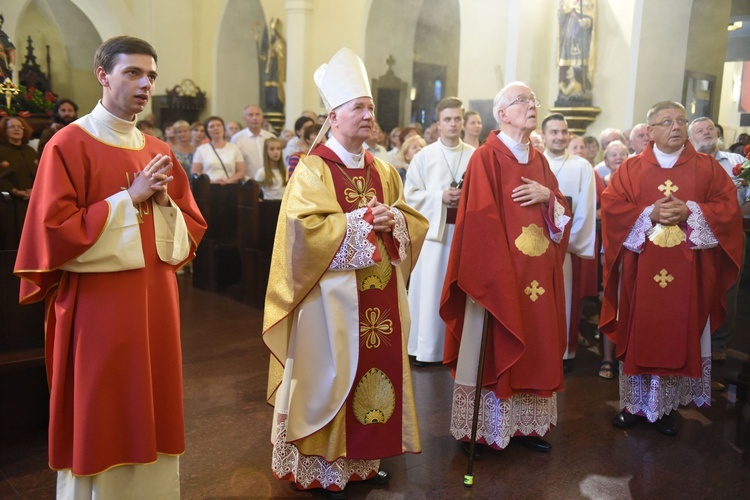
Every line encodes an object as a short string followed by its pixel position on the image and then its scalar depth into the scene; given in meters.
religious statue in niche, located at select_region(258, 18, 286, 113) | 14.48
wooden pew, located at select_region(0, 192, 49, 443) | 3.87
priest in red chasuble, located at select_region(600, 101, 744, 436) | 4.24
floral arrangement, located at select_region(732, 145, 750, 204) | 4.64
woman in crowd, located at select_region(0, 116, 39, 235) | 6.09
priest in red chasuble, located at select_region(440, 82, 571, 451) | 3.69
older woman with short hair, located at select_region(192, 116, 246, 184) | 8.98
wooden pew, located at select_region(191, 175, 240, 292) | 7.93
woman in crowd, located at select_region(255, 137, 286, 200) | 7.86
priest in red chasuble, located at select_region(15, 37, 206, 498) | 2.55
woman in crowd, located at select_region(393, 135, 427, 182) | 7.38
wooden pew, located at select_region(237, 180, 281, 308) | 7.30
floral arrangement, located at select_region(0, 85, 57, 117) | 11.01
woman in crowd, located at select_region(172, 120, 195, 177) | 9.43
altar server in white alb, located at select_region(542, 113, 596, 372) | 5.04
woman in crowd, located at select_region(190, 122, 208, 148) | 10.59
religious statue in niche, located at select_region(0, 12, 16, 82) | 5.73
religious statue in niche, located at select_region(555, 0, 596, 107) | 9.34
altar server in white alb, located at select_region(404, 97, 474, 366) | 5.54
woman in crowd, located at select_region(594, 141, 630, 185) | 6.74
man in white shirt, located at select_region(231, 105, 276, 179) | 10.00
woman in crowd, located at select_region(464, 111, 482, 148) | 6.24
